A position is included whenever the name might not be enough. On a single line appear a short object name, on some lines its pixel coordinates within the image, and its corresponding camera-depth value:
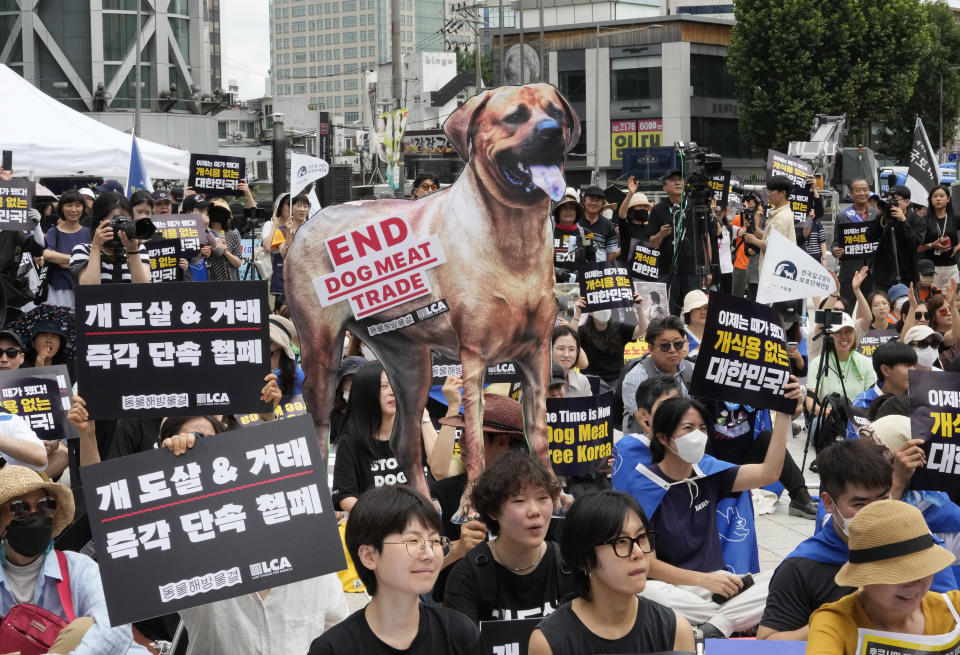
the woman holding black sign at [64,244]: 10.29
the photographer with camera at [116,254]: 7.13
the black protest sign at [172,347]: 5.54
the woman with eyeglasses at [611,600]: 3.71
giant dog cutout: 6.34
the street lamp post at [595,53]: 51.80
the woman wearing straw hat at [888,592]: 3.43
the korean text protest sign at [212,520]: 4.25
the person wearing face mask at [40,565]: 4.35
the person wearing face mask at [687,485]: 5.31
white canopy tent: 16.55
